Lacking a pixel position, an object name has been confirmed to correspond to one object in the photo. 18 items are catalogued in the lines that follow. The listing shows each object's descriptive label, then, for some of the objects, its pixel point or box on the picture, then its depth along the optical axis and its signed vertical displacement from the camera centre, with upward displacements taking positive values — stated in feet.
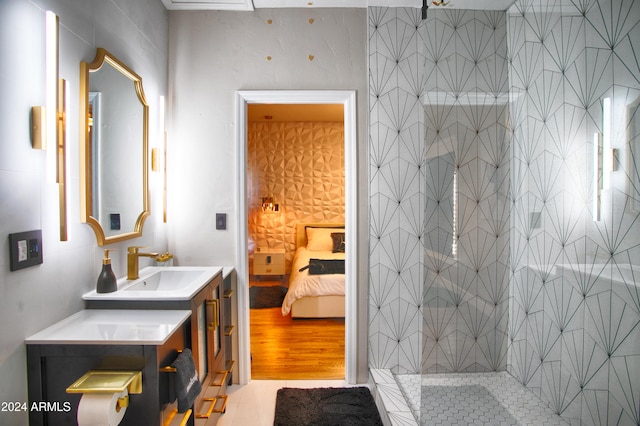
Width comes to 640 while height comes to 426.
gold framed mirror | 5.74 +0.87
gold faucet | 6.75 -1.05
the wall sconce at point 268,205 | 18.29 -0.16
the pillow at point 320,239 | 17.47 -1.68
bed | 13.21 -3.22
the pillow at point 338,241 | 17.17 -1.75
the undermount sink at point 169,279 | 7.38 -1.52
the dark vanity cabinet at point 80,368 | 4.44 -1.92
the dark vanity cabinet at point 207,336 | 5.75 -2.33
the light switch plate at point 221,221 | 8.87 -0.44
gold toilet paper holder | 4.03 -1.94
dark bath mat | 7.53 -4.22
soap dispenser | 5.88 -1.18
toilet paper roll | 3.97 -2.13
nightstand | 17.48 -2.76
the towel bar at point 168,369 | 4.62 -2.01
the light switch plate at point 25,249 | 4.27 -0.55
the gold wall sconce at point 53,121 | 4.66 +1.00
